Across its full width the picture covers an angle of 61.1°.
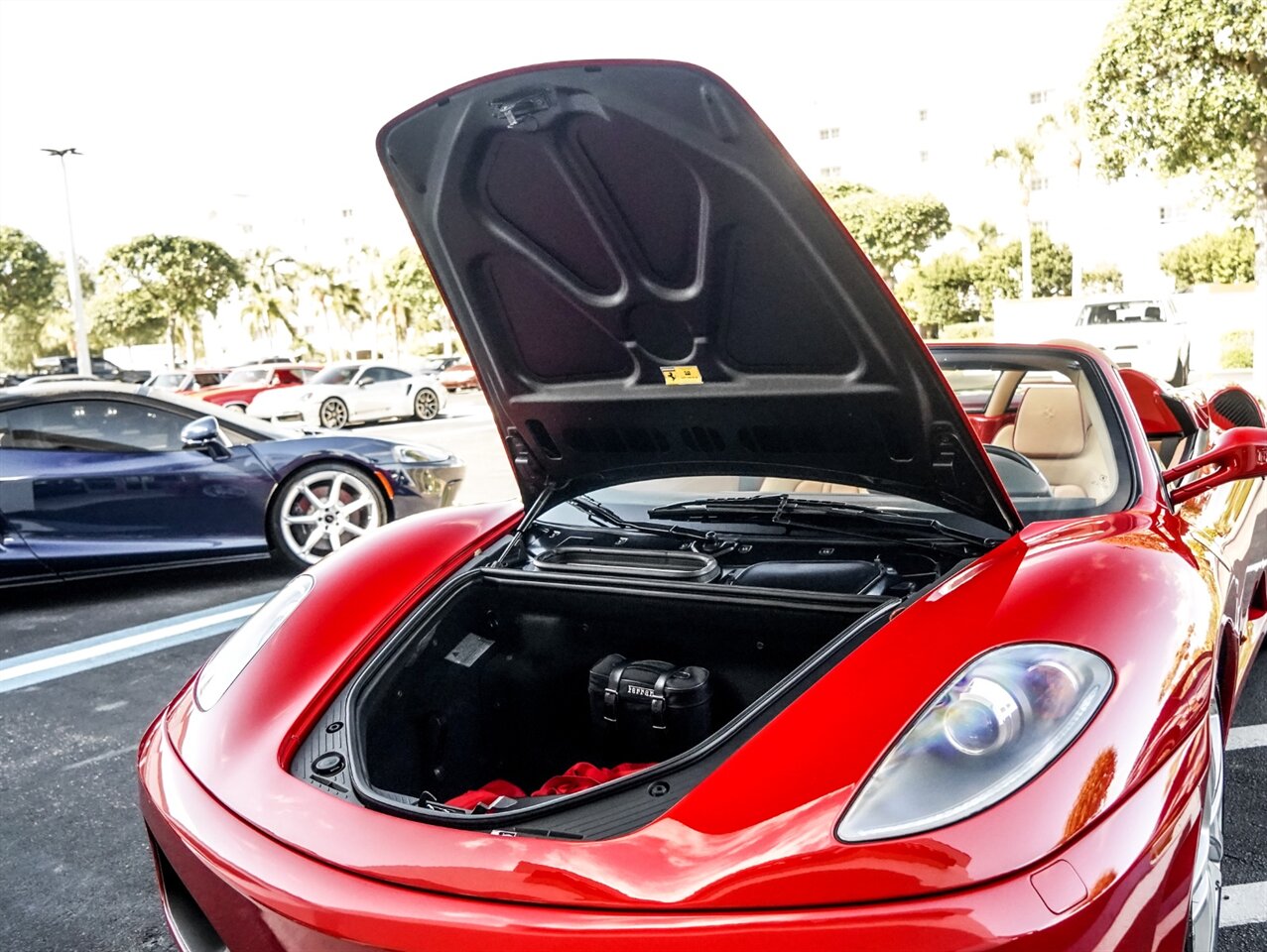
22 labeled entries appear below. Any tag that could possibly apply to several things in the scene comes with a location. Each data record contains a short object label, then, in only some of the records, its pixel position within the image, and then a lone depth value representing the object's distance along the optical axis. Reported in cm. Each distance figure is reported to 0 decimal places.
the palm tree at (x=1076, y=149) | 3972
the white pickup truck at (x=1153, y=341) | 1568
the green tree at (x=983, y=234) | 4775
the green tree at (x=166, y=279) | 4316
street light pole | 2347
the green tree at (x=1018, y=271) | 4347
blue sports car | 517
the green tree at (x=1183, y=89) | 1220
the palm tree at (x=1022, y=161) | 4216
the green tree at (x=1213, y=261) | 3591
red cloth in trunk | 191
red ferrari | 137
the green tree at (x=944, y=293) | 4347
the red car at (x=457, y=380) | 3089
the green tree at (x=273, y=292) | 5606
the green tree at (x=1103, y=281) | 4338
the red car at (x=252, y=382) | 2086
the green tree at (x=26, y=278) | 4116
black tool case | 211
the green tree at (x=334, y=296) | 5806
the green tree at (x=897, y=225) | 4388
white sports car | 1956
